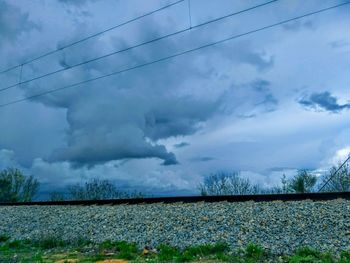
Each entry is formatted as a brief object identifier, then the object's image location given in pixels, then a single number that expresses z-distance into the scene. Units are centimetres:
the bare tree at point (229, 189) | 2042
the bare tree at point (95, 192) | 2536
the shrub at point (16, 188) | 3166
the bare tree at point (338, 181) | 1852
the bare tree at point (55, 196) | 2636
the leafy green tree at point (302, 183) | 1919
